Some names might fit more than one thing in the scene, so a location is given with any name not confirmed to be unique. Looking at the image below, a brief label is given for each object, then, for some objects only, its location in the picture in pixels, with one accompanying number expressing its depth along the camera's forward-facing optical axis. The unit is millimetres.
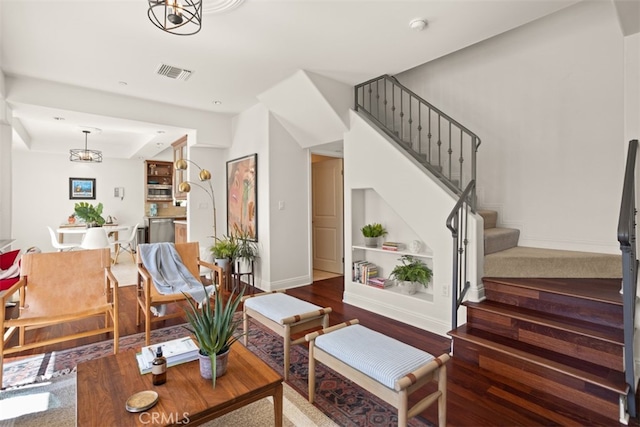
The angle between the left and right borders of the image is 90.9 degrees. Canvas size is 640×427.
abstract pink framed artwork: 4914
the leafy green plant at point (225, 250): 4617
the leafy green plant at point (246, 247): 4734
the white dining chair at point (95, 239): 5771
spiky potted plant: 1625
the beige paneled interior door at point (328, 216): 5777
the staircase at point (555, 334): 1967
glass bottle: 1571
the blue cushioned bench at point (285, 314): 2326
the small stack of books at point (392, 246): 3767
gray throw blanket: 3174
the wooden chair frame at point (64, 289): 2554
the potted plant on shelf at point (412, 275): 3539
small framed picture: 7871
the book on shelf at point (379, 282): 3824
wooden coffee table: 1354
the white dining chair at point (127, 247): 6834
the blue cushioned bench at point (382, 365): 1578
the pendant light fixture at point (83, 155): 6383
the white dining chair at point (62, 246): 5922
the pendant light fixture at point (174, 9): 1706
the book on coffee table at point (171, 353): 1729
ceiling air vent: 3547
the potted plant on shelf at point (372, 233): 4055
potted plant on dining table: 6957
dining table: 6293
